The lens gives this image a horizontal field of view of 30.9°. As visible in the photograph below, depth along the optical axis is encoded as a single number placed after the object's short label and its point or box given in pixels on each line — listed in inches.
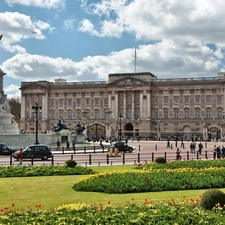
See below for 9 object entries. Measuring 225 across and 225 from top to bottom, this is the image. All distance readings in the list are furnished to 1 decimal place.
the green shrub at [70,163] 952.3
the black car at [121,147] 1911.7
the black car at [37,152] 1378.8
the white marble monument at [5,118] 2000.5
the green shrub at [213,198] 446.0
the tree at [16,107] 5570.9
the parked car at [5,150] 1620.3
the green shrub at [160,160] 1031.0
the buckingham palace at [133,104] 4404.5
